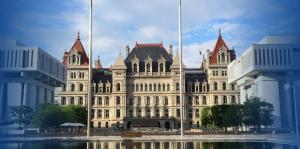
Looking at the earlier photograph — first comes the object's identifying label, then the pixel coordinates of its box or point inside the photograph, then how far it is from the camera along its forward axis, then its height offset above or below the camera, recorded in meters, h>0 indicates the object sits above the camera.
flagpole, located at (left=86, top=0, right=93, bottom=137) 43.75 +6.33
